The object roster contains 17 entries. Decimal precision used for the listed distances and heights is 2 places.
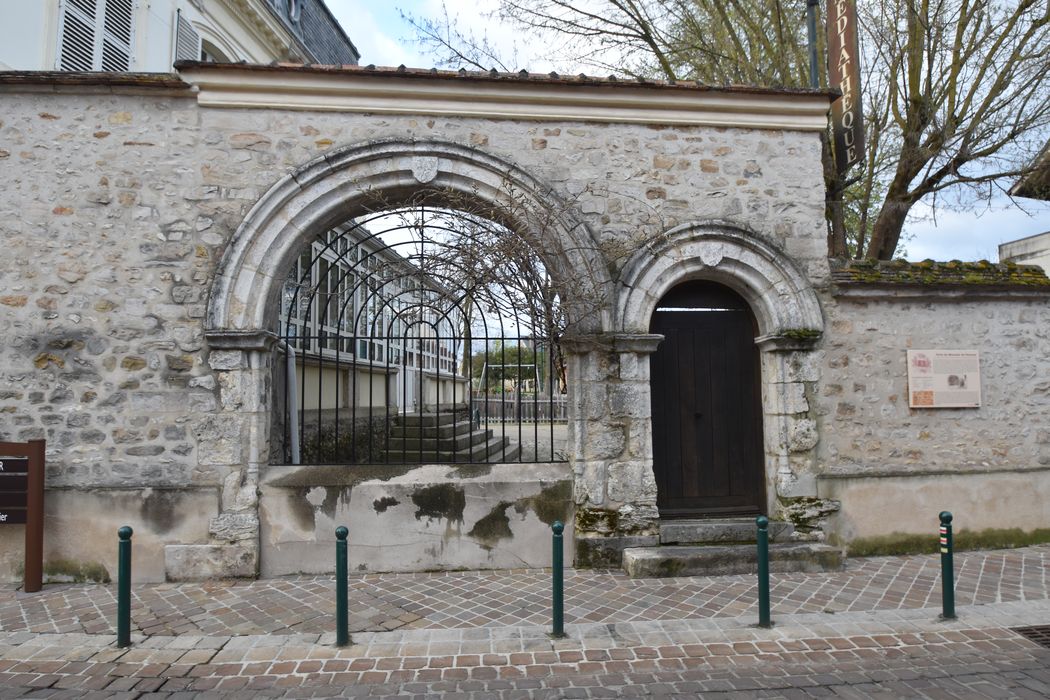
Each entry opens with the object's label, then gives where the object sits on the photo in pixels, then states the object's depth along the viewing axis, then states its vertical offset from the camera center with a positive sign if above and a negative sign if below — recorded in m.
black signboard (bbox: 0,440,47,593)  4.66 -0.81
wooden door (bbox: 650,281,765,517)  5.73 -0.21
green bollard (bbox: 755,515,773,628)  3.88 -1.29
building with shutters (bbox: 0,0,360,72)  6.29 +4.75
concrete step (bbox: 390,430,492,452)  6.59 -0.64
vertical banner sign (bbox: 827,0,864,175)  6.52 +3.36
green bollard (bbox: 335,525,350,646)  3.66 -1.32
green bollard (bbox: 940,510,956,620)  3.98 -1.32
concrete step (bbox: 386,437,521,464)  6.47 -0.77
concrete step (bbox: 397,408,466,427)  6.98 -0.38
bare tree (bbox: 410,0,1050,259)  7.30 +4.19
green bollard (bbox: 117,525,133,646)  3.60 -1.22
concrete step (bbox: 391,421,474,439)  6.81 -0.51
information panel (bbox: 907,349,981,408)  5.62 +0.02
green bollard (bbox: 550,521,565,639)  3.74 -1.25
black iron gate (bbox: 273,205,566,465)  5.30 +0.56
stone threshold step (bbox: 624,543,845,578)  4.91 -1.49
